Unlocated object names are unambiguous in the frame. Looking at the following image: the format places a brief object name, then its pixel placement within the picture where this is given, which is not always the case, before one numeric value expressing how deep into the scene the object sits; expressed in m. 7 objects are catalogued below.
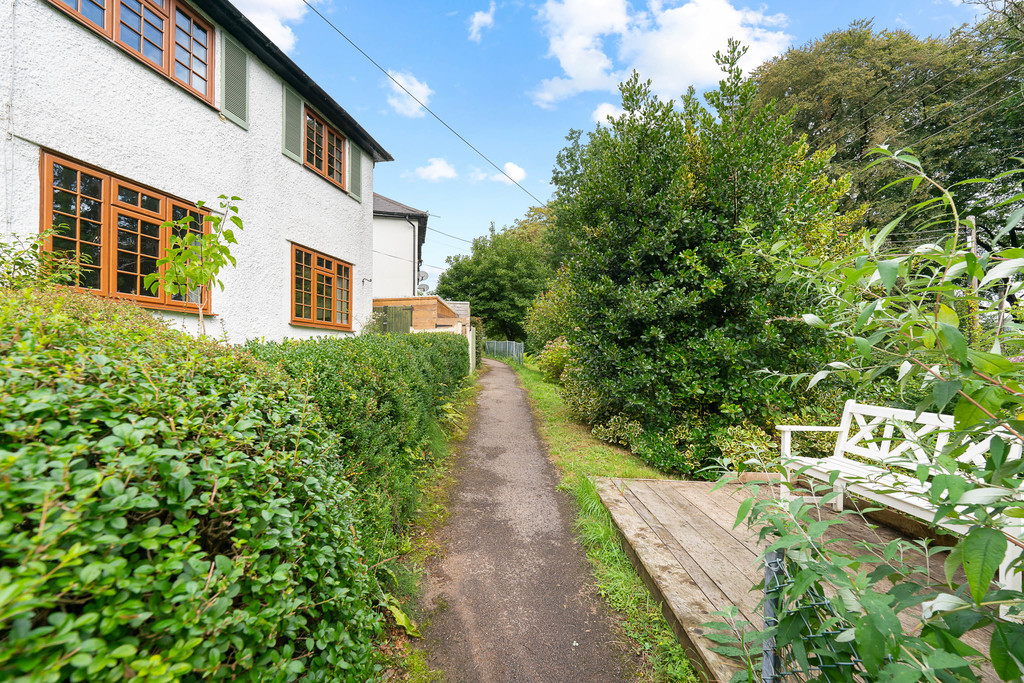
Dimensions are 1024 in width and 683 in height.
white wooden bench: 1.05
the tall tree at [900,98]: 13.54
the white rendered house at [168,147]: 4.28
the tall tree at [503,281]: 28.52
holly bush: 4.84
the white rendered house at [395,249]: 18.30
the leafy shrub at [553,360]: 11.91
